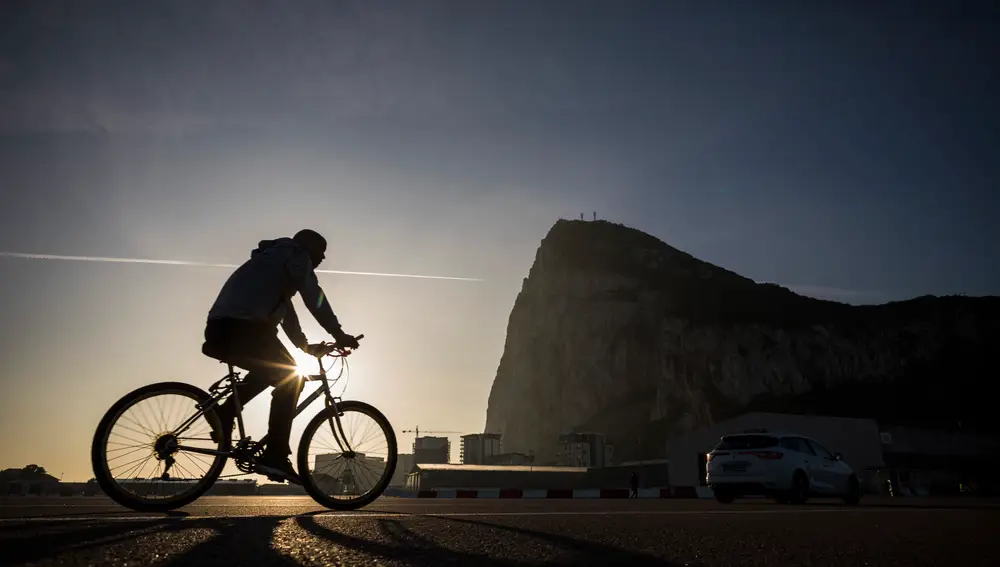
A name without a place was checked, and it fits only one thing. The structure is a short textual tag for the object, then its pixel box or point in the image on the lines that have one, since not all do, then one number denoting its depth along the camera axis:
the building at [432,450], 145.12
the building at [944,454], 44.75
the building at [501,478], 77.31
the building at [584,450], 98.75
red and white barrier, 22.31
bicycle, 4.41
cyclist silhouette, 4.67
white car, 13.36
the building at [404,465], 157.35
